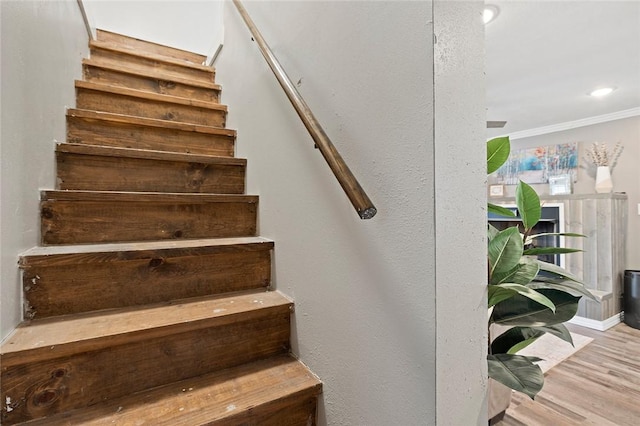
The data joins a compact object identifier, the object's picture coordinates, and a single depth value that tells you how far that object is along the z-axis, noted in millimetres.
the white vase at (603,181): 3504
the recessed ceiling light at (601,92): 2885
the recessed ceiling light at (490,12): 1764
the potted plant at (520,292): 728
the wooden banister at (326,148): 671
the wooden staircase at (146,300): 807
